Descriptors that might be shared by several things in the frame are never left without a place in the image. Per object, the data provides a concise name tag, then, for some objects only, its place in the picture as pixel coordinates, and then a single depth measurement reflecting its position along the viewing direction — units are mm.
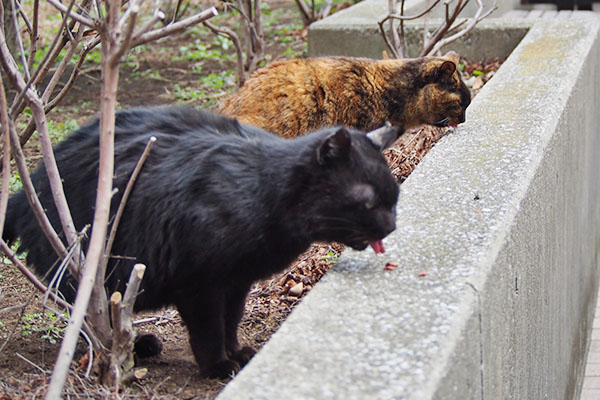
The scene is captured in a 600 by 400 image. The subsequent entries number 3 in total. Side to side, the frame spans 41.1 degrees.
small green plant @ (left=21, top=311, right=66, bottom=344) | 3550
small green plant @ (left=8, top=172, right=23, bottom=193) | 5415
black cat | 2746
